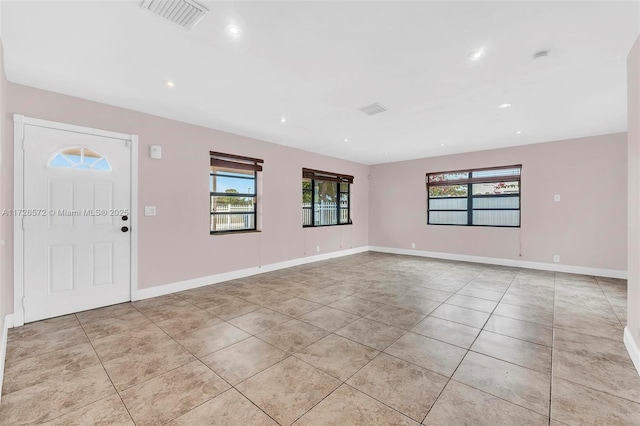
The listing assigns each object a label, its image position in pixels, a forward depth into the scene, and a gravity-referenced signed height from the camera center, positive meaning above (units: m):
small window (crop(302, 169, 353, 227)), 6.44 +0.36
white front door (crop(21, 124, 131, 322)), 3.02 -0.10
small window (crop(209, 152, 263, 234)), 4.68 +0.38
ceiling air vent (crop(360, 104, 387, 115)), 3.64 +1.40
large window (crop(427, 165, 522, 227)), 5.98 +0.36
